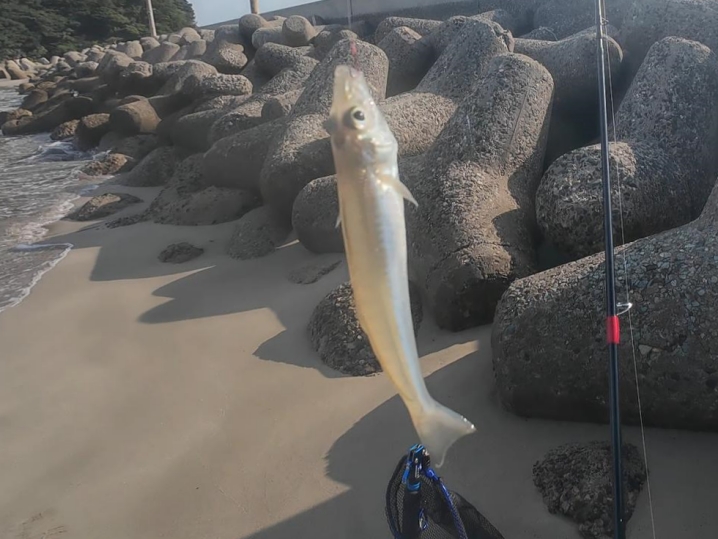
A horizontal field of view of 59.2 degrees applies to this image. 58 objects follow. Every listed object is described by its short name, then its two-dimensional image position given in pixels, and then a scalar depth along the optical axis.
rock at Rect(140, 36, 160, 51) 28.80
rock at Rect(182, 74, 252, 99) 12.84
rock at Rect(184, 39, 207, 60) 20.83
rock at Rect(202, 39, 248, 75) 16.02
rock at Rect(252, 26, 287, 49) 17.08
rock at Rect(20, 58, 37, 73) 45.66
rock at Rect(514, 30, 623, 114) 6.20
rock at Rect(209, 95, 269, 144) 9.65
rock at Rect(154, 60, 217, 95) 13.45
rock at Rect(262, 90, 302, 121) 9.21
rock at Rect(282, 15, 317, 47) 16.25
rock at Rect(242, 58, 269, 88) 14.11
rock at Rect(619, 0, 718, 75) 6.20
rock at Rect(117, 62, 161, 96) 18.17
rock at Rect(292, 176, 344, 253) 6.27
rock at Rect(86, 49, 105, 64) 32.20
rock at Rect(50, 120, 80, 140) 19.18
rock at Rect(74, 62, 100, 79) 26.95
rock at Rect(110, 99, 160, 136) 14.66
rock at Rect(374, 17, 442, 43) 12.12
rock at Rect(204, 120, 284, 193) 8.18
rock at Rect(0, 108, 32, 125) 22.80
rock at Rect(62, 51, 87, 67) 36.34
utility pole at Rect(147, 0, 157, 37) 39.02
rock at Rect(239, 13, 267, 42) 18.77
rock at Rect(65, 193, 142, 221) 10.01
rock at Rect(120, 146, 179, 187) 11.61
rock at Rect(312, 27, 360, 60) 14.15
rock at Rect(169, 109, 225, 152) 11.00
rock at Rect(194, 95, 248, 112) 11.55
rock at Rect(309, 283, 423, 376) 4.55
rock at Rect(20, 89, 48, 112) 25.16
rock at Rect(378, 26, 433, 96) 9.49
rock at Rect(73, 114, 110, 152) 16.52
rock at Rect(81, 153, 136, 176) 13.62
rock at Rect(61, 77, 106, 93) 22.86
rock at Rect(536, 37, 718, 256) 4.42
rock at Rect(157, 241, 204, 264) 7.44
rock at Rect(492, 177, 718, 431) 3.15
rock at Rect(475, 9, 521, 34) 12.44
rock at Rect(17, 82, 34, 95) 33.23
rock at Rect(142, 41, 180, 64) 23.33
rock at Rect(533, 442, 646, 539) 2.96
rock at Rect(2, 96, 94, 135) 20.16
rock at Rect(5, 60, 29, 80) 43.53
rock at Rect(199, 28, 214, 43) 24.44
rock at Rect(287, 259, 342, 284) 6.11
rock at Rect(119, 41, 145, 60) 27.41
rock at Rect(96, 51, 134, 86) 19.89
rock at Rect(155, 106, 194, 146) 12.45
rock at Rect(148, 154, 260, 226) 8.33
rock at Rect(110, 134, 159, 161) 14.23
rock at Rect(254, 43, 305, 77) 12.66
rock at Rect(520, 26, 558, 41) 10.31
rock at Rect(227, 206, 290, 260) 7.11
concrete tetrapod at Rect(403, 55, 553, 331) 4.47
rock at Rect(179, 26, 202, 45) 26.59
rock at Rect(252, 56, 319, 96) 11.33
